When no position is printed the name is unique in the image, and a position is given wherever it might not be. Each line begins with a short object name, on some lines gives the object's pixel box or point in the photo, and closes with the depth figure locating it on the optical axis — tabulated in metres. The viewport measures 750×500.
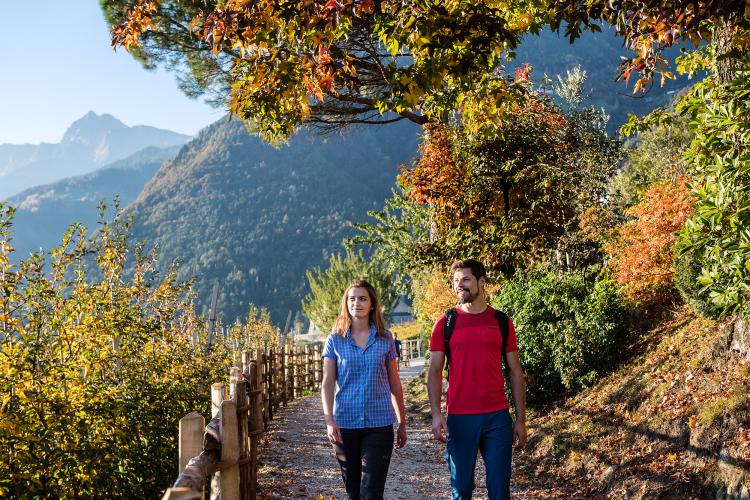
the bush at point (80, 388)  4.02
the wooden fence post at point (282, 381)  13.64
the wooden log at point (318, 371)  18.00
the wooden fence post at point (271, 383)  11.65
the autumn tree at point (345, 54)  4.15
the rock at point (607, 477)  5.81
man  3.78
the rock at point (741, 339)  5.75
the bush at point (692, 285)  7.11
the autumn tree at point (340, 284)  30.22
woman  3.78
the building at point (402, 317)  90.88
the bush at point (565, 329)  8.09
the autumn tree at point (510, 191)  10.65
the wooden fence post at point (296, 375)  15.70
